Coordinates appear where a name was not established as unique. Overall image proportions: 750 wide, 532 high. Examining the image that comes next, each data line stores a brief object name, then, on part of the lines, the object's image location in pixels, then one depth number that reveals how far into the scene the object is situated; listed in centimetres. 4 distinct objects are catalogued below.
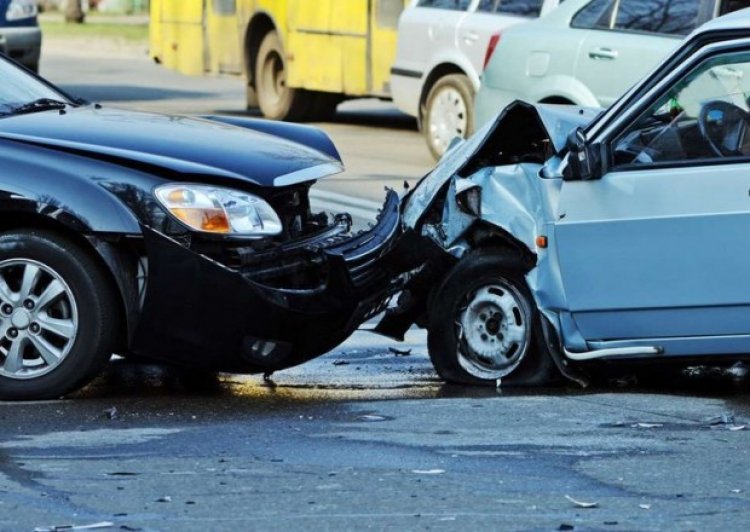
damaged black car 1186
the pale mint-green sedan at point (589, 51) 2150
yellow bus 3172
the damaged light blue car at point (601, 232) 1203
